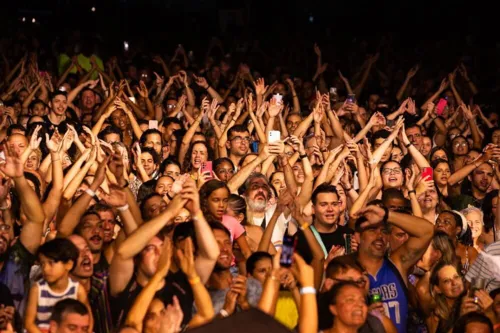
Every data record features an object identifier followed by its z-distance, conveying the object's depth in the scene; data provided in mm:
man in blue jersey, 10804
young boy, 9255
